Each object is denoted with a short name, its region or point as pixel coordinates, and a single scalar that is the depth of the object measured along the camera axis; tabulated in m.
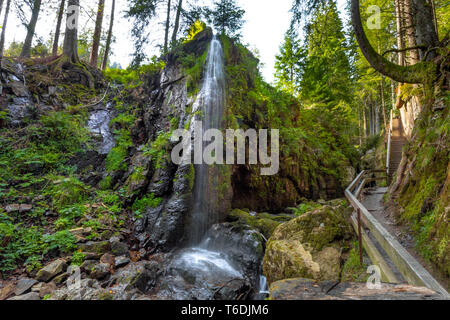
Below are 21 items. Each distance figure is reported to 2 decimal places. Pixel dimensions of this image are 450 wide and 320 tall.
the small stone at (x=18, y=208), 5.43
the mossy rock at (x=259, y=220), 6.93
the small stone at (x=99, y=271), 4.36
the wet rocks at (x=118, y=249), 5.33
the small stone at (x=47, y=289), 3.69
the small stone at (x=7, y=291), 3.49
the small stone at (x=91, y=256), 4.74
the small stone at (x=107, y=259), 4.79
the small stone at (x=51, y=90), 10.20
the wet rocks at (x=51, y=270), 4.02
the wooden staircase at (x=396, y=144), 12.33
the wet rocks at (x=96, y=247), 4.96
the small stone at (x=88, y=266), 4.41
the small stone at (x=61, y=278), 4.02
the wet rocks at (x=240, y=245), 5.60
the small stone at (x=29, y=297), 3.46
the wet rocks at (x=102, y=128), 9.46
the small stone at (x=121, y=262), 4.86
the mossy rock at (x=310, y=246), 3.54
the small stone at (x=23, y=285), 3.64
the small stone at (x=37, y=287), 3.75
